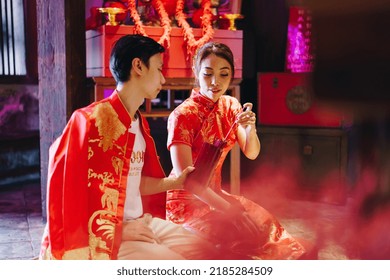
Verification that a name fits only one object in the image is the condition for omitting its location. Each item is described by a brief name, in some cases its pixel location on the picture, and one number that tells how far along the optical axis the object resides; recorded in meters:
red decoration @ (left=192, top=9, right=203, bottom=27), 3.45
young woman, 2.39
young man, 1.91
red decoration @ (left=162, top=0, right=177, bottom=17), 3.33
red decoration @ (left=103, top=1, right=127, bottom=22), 3.16
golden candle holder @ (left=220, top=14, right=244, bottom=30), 3.53
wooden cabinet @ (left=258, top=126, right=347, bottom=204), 4.38
